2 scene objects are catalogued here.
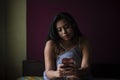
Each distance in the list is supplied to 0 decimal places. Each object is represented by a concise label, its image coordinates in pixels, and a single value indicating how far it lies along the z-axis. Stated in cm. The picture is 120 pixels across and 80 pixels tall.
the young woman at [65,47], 179
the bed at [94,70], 252
